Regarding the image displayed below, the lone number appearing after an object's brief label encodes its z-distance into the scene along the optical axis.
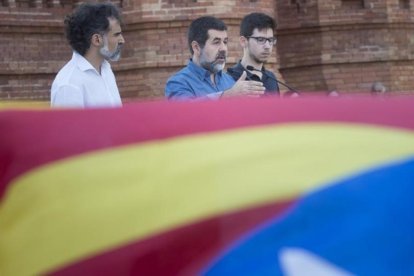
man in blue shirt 7.52
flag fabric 3.78
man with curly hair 6.75
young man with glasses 8.28
